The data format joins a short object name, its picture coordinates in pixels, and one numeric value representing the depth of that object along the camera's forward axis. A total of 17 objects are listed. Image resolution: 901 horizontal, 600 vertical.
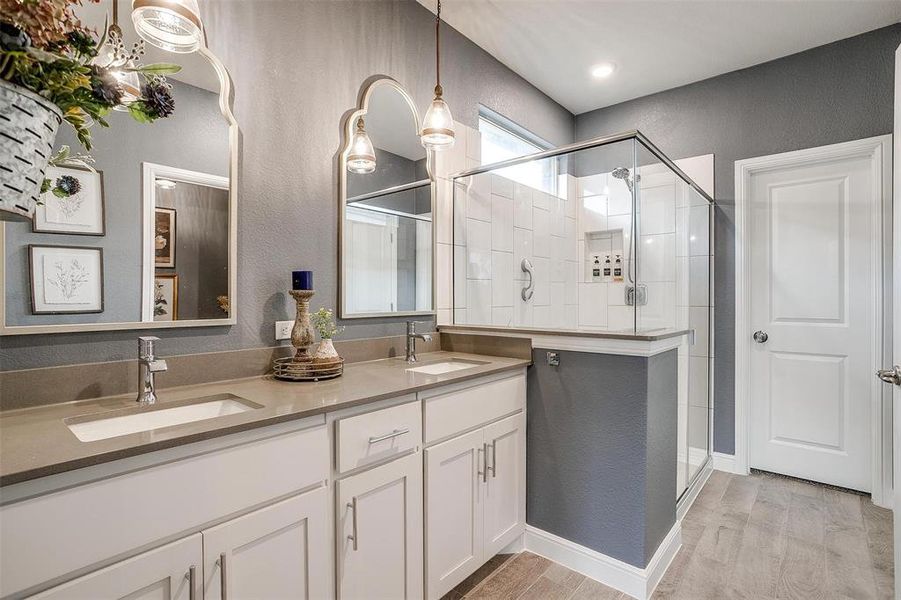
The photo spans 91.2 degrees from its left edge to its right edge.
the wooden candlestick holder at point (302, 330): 1.70
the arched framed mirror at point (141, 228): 1.25
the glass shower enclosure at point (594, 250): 2.25
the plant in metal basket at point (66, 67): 0.67
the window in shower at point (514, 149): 2.65
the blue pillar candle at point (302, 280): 1.72
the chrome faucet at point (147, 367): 1.30
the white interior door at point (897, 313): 1.50
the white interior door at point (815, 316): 2.72
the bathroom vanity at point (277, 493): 0.86
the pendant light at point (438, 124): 1.95
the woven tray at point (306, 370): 1.62
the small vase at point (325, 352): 1.68
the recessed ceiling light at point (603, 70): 3.14
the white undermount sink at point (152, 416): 1.18
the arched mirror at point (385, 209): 2.07
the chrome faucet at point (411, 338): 2.14
